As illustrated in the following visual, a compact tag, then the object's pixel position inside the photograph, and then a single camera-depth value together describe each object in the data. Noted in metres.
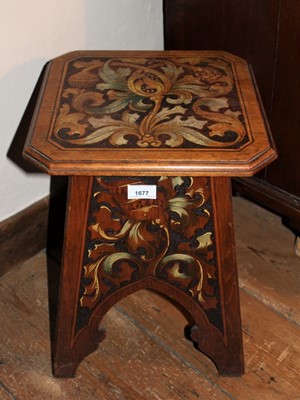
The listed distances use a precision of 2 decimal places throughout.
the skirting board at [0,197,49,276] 1.36
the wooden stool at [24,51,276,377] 0.91
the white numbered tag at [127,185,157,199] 0.96
